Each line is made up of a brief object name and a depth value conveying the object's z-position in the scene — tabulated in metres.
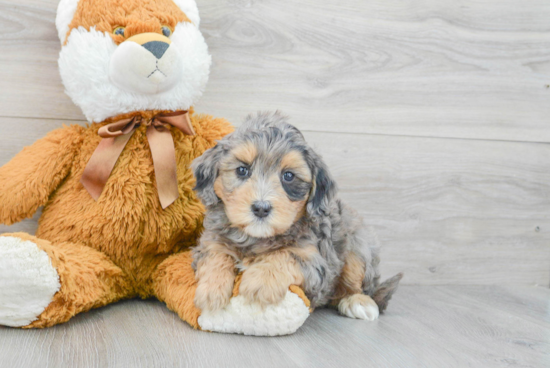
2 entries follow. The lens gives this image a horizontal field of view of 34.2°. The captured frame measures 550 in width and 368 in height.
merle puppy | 0.88
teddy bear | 0.93
